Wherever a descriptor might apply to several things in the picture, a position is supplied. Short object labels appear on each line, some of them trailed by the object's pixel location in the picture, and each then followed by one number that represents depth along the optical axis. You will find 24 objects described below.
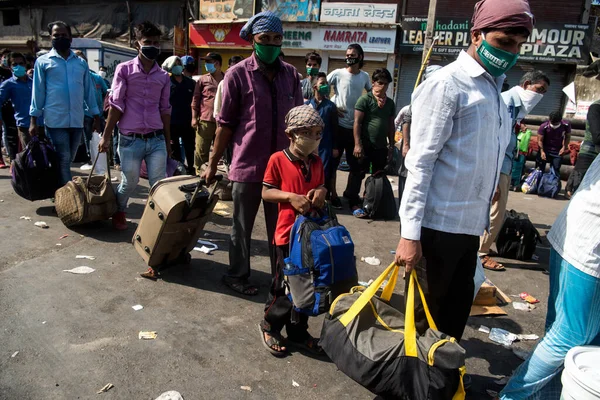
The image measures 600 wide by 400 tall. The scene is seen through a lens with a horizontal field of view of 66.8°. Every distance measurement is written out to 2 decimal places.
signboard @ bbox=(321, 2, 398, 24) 15.32
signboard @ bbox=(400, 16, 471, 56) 14.26
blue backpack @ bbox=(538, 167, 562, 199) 9.48
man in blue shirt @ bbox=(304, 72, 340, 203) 6.62
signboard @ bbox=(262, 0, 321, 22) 16.30
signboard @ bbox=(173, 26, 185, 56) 18.42
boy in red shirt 2.92
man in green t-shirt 6.47
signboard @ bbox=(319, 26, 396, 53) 15.32
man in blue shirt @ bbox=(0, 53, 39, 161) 7.07
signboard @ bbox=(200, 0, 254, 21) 17.78
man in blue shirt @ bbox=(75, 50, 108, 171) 8.40
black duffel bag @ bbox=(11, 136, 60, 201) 5.43
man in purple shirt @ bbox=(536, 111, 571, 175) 10.01
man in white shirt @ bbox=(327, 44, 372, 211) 6.99
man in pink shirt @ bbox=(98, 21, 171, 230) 4.70
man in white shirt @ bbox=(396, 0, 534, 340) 2.17
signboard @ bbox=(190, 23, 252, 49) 17.94
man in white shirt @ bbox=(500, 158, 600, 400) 2.21
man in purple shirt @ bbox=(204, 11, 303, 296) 3.59
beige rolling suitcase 3.78
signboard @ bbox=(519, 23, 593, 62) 13.16
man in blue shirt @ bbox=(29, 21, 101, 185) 5.36
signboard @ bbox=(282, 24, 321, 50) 16.42
